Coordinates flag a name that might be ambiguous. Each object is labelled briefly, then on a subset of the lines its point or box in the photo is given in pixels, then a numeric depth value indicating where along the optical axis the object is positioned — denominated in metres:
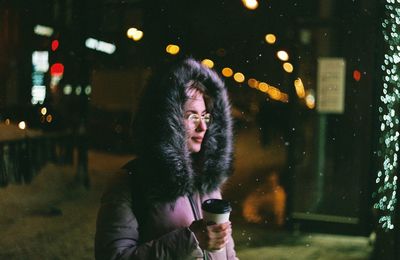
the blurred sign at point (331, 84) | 6.11
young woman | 1.71
